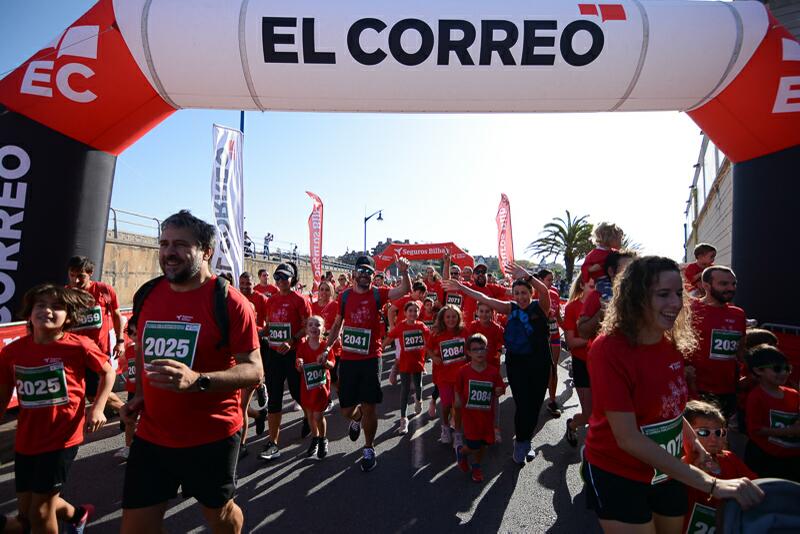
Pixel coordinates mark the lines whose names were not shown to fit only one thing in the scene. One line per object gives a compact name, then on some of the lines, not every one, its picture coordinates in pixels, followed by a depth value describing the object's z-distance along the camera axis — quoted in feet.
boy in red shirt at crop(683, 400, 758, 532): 7.79
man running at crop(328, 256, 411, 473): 15.23
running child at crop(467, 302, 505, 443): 17.66
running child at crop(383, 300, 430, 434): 19.07
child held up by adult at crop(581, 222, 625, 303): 11.92
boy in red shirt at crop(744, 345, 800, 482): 10.25
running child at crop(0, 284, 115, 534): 8.84
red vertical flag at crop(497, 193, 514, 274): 41.70
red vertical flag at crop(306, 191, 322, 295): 45.88
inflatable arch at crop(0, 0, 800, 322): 14.58
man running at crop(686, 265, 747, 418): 12.35
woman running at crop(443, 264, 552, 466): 14.66
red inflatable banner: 62.12
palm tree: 91.09
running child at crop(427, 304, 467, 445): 16.99
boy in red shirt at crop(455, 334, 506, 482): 13.96
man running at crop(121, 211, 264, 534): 7.44
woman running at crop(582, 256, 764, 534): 6.02
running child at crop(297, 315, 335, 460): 15.67
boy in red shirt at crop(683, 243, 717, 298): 17.19
